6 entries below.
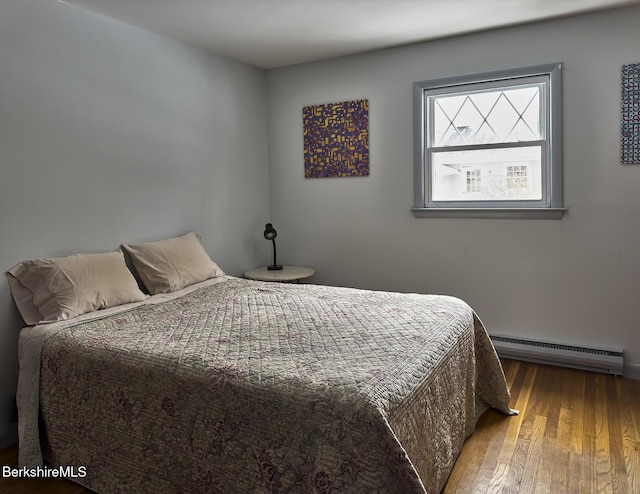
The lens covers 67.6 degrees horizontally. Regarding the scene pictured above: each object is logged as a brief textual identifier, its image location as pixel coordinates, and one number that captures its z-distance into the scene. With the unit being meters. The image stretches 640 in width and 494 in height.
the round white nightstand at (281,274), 3.71
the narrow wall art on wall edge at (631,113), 2.95
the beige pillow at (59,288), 2.41
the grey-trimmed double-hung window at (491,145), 3.20
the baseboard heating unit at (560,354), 3.10
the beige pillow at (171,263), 2.99
